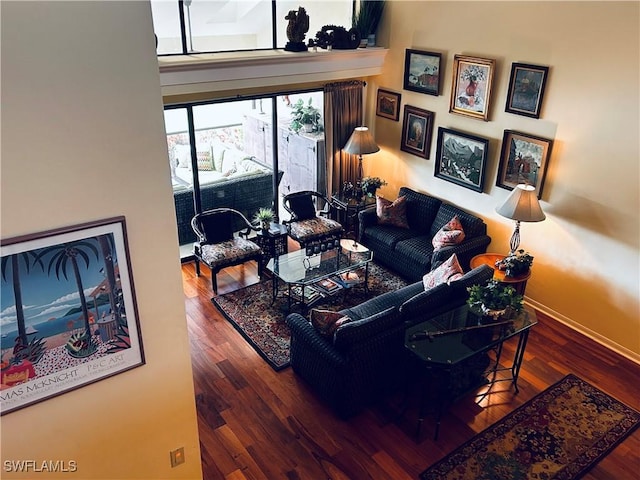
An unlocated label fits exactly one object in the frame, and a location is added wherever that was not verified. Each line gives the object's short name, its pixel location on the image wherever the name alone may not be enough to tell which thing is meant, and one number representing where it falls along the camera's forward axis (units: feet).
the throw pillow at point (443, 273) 17.40
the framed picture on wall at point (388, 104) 24.59
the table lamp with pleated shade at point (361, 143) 24.12
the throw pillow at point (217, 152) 22.54
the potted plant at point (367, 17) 23.47
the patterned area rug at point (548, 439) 13.74
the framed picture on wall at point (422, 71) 22.20
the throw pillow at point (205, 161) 22.39
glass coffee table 19.66
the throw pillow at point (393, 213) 23.35
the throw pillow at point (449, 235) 20.58
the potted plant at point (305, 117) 24.64
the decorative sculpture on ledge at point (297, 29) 21.63
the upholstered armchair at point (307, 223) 23.20
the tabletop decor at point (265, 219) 21.98
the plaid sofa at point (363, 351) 14.49
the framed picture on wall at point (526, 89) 18.45
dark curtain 24.49
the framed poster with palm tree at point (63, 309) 8.08
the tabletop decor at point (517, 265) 18.51
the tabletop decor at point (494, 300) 15.12
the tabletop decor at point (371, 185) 24.94
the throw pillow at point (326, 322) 15.17
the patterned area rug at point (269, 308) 18.16
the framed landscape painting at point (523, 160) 18.85
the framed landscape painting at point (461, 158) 21.20
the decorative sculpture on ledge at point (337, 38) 22.84
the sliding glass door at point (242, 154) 21.85
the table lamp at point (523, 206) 18.03
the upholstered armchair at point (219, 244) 20.93
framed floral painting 20.15
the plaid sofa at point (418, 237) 21.12
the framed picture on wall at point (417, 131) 23.26
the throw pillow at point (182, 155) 21.83
